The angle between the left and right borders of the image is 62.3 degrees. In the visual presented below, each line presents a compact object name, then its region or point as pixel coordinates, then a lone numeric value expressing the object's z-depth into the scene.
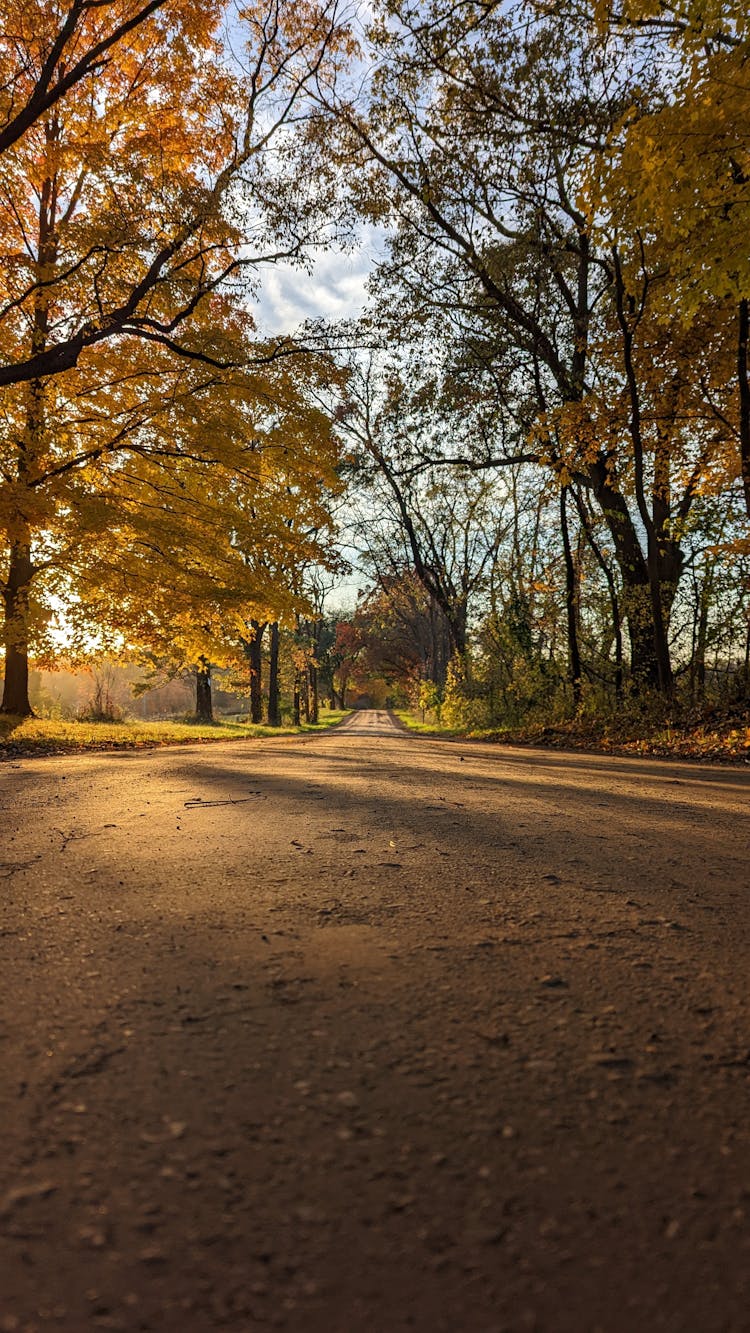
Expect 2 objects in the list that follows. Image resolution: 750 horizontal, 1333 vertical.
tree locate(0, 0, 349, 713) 8.08
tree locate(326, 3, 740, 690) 9.04
